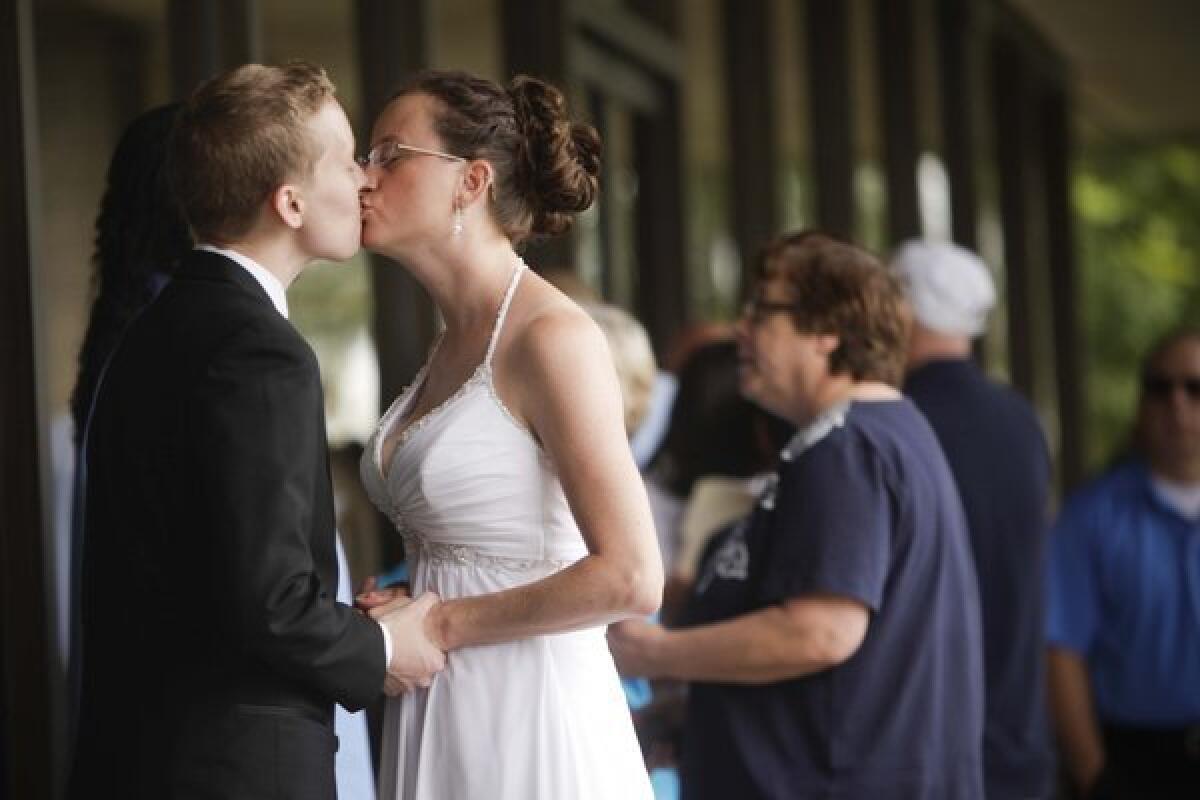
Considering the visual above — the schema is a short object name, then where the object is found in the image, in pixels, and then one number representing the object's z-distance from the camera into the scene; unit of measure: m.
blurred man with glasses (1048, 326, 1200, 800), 9.58
